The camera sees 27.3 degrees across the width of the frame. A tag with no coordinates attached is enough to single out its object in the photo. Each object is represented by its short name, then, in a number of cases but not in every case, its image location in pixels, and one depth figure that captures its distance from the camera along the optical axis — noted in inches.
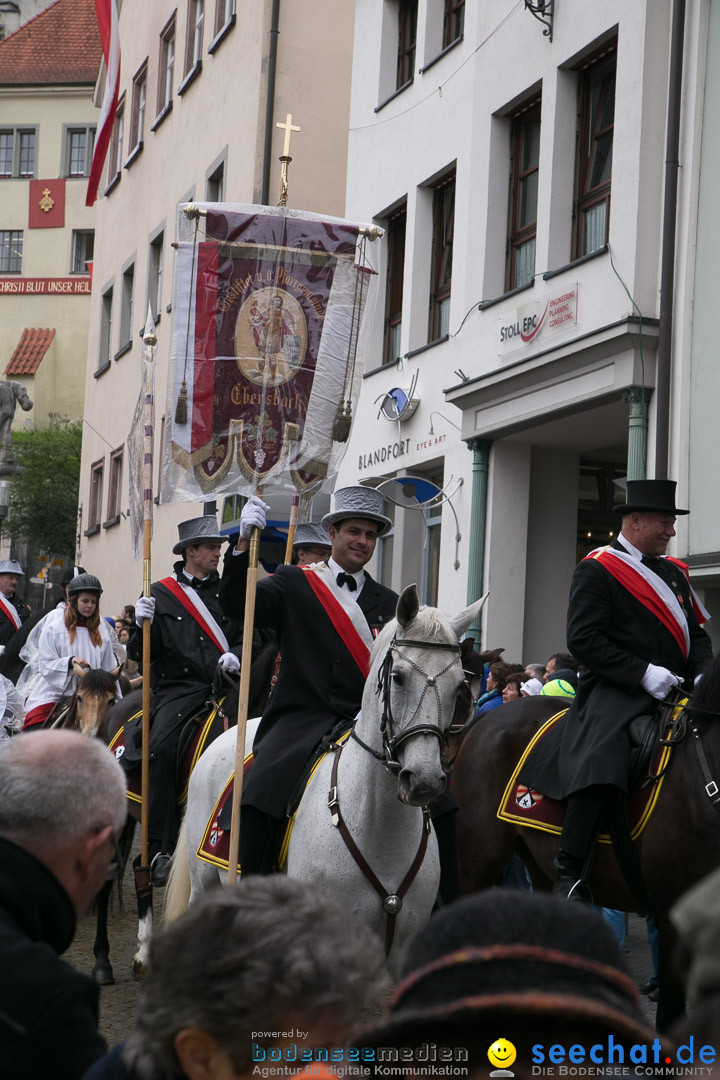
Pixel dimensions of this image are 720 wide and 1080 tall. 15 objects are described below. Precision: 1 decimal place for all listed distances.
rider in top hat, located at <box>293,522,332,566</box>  431.8
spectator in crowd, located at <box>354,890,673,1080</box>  68.7
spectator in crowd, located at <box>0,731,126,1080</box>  102.3
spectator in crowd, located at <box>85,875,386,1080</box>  85.4
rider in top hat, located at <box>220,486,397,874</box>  263.9
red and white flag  1095.0
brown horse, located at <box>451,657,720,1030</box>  268.8
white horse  229.9
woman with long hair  486.3
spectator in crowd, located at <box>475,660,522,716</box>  504.1
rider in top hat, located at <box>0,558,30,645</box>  634.2
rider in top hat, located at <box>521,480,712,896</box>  287.3
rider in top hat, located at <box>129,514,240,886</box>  372.8
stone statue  1763.0
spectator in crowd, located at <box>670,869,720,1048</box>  61.9
